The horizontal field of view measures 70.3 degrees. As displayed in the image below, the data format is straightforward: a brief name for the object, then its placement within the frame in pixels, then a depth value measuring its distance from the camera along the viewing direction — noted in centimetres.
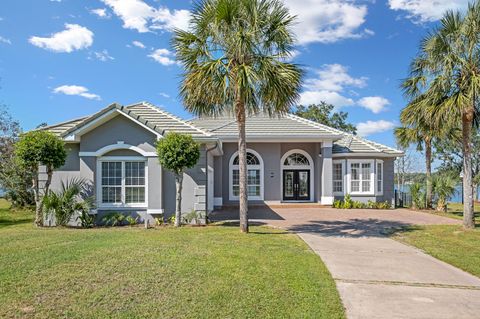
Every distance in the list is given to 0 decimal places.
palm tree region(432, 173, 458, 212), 2120
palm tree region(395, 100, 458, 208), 2037
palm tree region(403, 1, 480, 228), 1257
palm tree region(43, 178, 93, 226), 1253
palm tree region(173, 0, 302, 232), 1080
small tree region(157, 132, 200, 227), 1223
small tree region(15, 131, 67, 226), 1203
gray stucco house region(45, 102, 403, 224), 1362
